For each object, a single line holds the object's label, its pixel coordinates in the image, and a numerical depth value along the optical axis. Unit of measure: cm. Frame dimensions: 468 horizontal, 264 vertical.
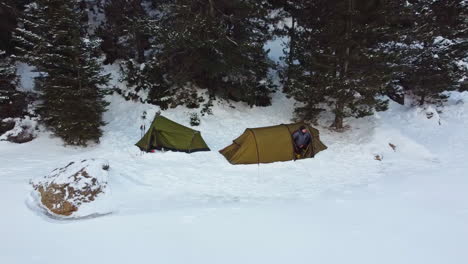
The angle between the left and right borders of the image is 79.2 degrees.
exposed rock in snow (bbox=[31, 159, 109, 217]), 748
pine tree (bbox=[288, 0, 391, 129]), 1243
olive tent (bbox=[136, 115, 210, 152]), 1152
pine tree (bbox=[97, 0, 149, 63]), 1666
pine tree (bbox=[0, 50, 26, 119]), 1191
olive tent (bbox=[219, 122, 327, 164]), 1094
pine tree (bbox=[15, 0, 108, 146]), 1109
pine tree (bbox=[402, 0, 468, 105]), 1455
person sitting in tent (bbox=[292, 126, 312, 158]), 1149
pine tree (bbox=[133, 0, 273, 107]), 1358
